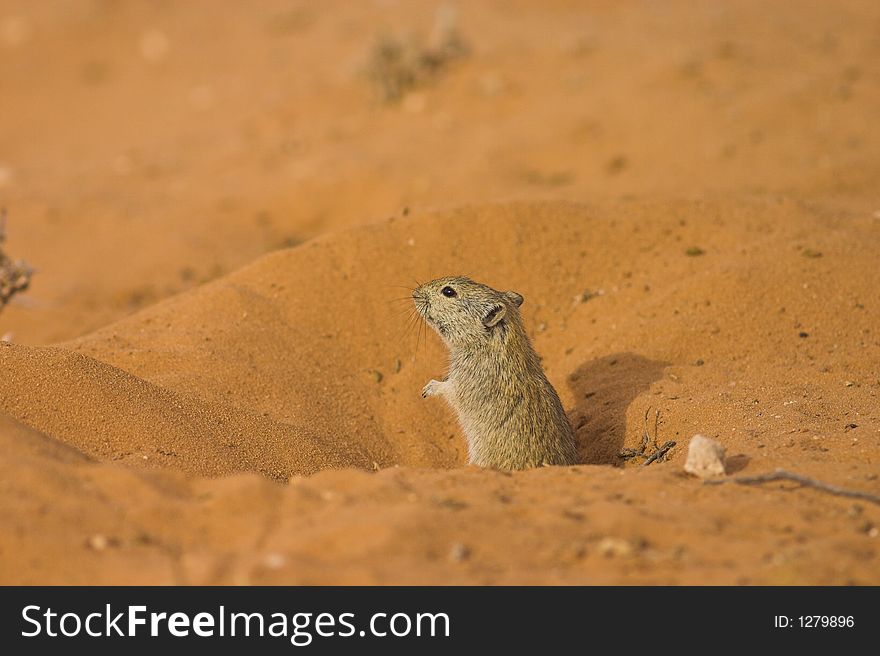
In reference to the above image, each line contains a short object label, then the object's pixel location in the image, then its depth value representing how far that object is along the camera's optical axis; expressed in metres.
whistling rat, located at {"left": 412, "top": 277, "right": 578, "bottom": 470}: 10.35
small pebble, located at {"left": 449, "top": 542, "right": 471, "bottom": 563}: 6.47
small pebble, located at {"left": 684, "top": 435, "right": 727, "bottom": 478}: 8.12
